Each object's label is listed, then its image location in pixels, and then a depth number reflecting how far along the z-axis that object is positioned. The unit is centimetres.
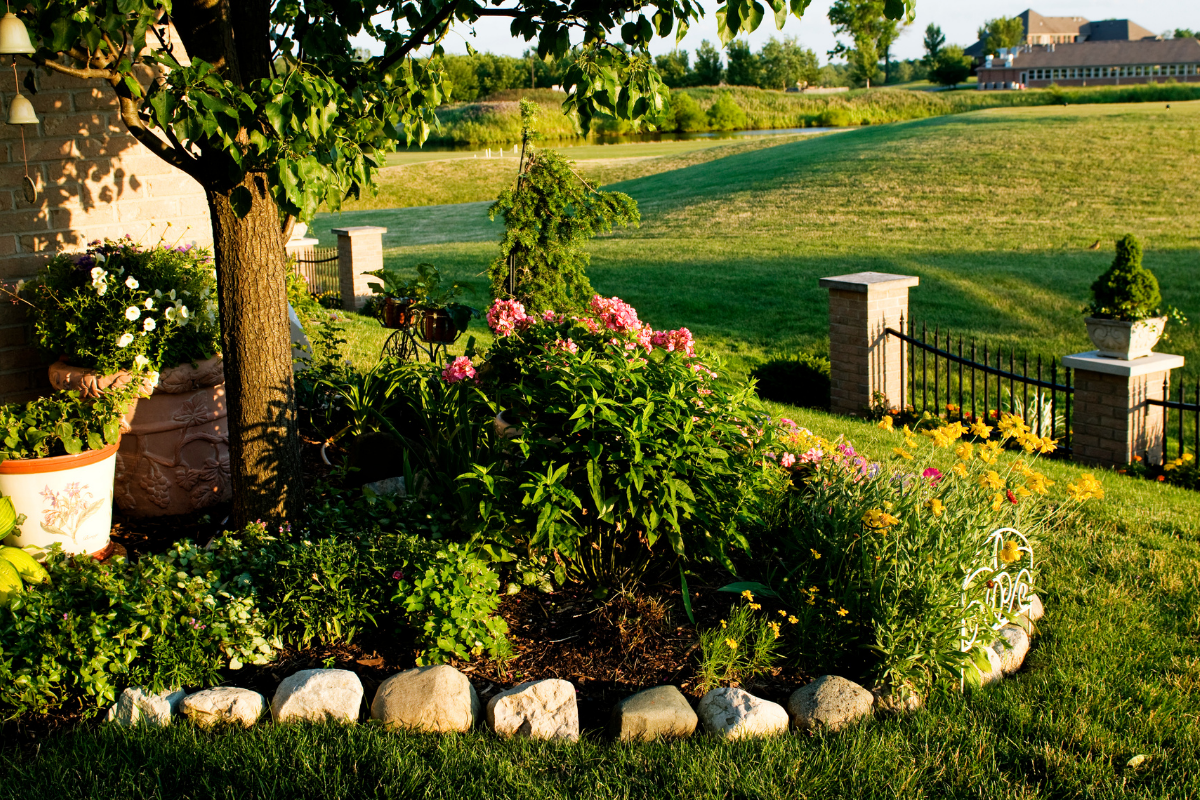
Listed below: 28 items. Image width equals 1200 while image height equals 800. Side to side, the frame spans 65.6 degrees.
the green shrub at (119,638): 310
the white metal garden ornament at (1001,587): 338
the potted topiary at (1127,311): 694
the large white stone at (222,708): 300
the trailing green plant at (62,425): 405
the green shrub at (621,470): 350
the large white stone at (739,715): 301
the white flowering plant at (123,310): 445
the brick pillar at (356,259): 1365
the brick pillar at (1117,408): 698
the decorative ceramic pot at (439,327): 562
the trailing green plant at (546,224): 616
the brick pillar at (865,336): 838
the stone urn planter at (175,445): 462
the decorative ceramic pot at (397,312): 572
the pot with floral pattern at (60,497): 399
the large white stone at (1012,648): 352
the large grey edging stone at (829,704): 308
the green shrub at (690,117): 5478
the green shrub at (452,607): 327
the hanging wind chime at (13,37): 313
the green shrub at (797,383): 916
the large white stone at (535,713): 299
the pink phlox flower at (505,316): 499
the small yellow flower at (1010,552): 342
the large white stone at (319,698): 303
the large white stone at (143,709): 301
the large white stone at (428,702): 301
